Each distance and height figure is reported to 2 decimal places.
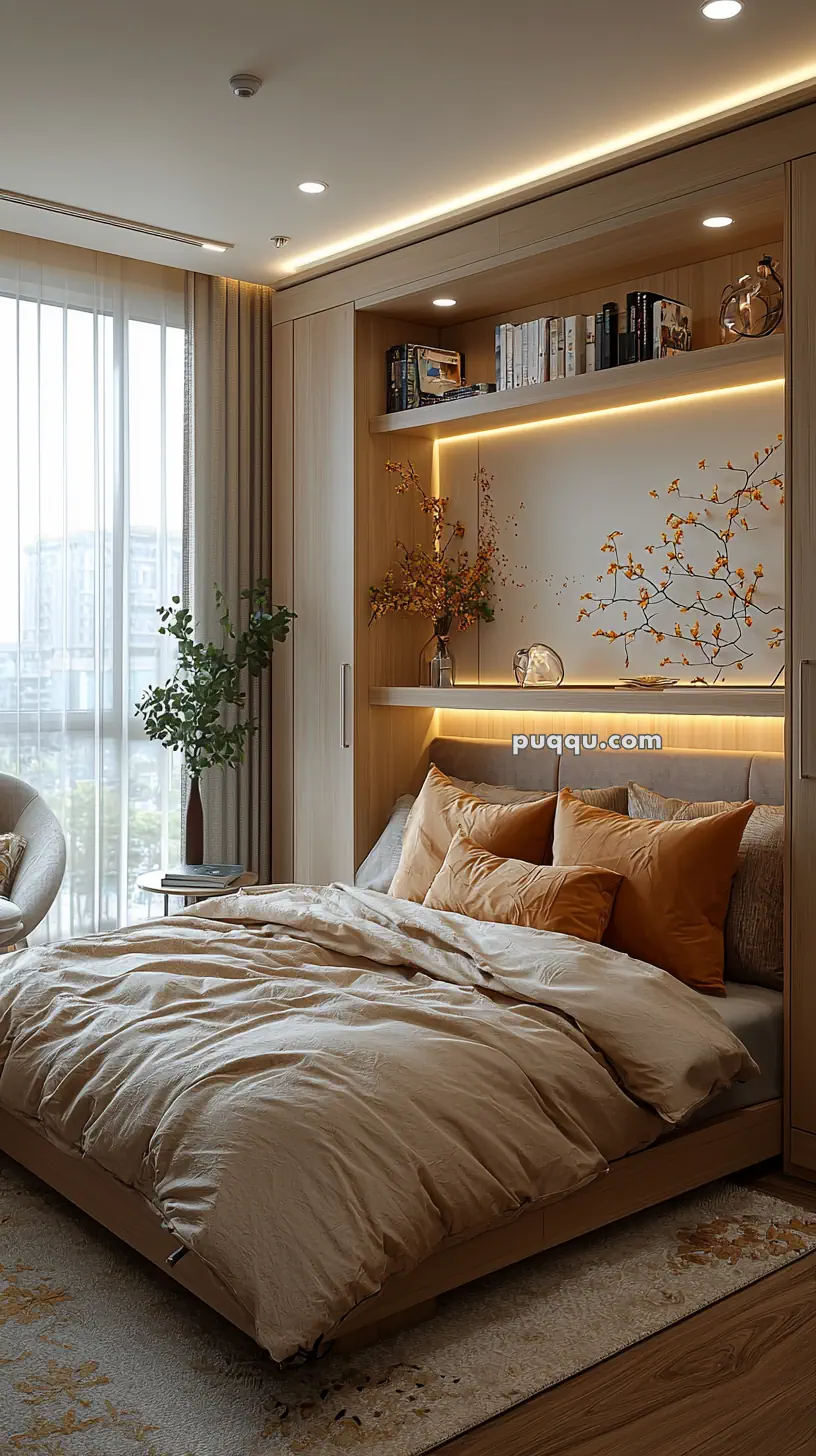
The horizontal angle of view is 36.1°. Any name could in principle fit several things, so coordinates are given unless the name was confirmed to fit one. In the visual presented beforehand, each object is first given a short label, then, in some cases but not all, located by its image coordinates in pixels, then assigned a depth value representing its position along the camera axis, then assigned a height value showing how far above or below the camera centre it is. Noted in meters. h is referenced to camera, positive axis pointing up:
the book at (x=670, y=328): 3.72 +1.14
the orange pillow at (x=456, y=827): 3.75 -0.37
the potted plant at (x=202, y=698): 4.50 +0.04
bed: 2.12 -0.77
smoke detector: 3.16 +1.59
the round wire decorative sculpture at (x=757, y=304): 3.46 +1.13
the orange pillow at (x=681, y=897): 3.21 -0.49
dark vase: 4.55 -0.45
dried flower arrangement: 4.51 +0.46
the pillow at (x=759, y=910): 3.28 -0.53
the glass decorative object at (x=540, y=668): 4.17 +0.14
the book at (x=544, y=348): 4.00 +1.16
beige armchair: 4.04 -0.49
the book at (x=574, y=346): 3.92 +1.14
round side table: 4.33 -0.61
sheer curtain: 4.42 +0.61
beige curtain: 4.85 +0.89
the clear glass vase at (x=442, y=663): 4.52 +0.17
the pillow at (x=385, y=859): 4.18 -0.51
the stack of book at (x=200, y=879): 4.33 -0.59
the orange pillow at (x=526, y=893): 3.25 -0.50
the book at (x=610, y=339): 3.83 +1.13
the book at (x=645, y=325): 3.73 +1.15
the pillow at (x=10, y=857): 4.20 -0.49
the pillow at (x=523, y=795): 3.81 -0.27
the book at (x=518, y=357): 4.10 +1.15
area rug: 2.07 -1.18
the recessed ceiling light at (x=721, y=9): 2.77 +1.56
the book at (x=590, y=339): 3.89 +1.15
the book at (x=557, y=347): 3.98 +1.15
